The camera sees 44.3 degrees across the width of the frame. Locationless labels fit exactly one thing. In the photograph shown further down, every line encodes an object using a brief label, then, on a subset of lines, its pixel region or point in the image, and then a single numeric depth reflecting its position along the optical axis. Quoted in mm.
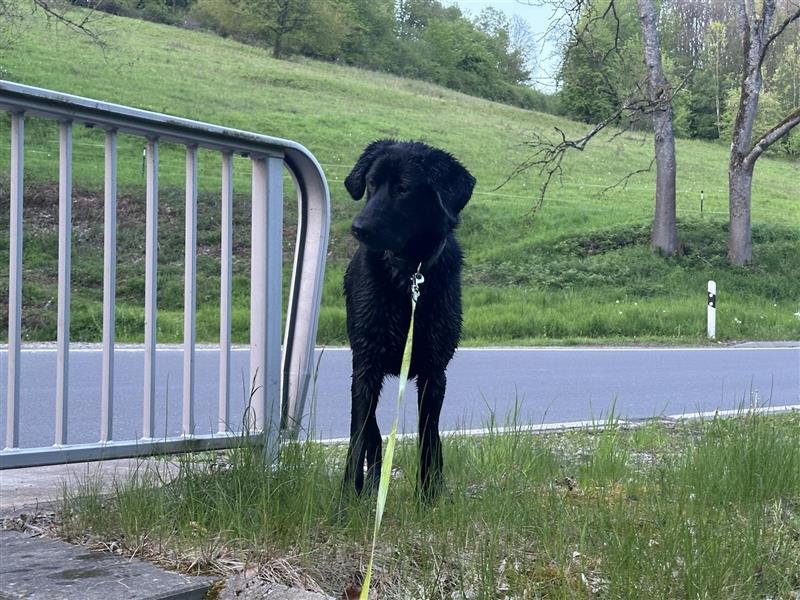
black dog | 3385
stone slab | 2523
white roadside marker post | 16641
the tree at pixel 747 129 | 21141
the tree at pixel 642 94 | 17422
